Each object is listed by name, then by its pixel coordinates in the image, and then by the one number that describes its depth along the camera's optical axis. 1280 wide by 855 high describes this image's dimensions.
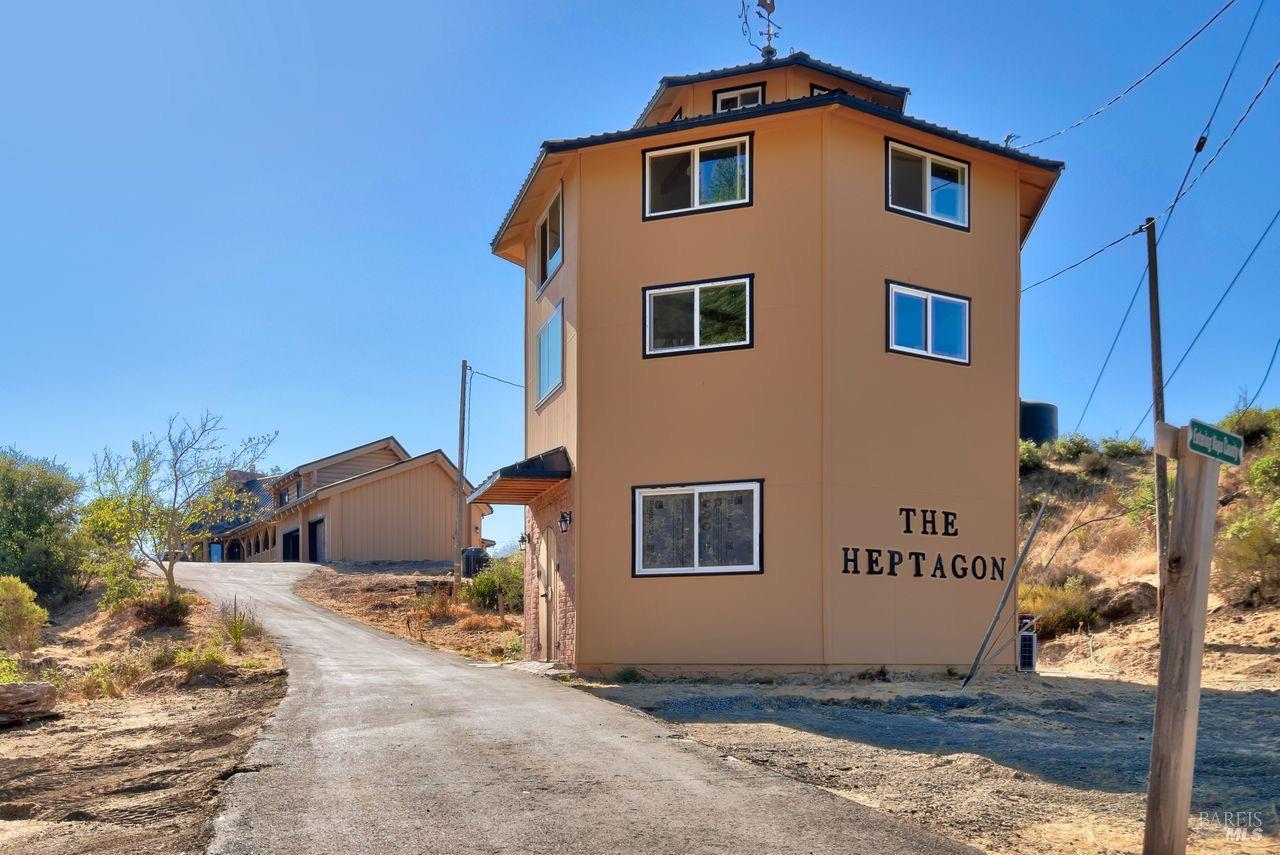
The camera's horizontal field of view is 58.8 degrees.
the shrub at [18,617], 23.62
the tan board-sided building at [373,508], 41.59
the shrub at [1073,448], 38.94
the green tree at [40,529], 33.00
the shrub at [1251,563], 20.67
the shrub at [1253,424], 32.81
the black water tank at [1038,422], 42.59
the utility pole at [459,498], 31.87
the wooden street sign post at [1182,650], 6.15
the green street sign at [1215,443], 6.02
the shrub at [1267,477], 26.36
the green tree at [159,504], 27.52
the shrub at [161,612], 24.86
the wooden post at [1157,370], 20.91
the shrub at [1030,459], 38.56
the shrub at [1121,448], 38.16
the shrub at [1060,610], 23.34
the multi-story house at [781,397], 16.20
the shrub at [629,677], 16.17
